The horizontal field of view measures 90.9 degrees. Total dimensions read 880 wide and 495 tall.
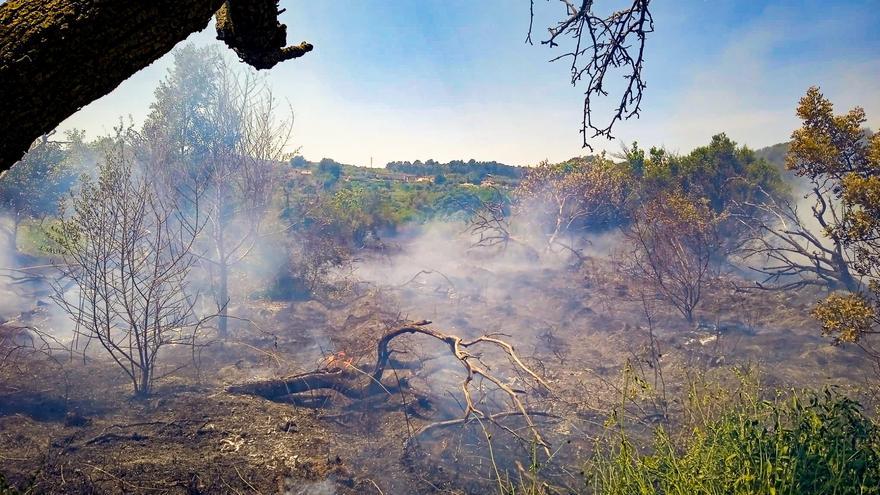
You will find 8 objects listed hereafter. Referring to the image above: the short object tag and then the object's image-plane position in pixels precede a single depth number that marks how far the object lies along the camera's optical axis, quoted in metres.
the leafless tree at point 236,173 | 10.22
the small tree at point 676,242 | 10.45
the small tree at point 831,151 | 7.91
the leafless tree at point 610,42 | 3.02
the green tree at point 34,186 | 15.02
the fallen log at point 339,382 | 6.83
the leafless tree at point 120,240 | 5.82
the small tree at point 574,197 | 17.61
